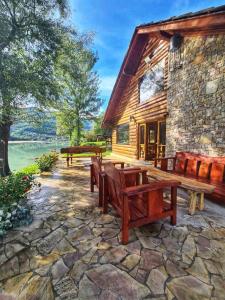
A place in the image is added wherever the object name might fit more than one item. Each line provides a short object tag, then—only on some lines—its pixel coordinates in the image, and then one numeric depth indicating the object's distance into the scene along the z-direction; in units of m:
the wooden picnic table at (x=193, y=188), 3.10
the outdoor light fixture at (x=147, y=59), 8.18
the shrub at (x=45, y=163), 7.41
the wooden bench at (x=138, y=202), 2.44
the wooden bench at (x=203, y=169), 3.86
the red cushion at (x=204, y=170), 4.40
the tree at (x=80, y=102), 17.38
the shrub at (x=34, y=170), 7.27
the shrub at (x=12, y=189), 3.24
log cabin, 4.64
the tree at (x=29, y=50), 5.23
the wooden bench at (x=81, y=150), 8.62
